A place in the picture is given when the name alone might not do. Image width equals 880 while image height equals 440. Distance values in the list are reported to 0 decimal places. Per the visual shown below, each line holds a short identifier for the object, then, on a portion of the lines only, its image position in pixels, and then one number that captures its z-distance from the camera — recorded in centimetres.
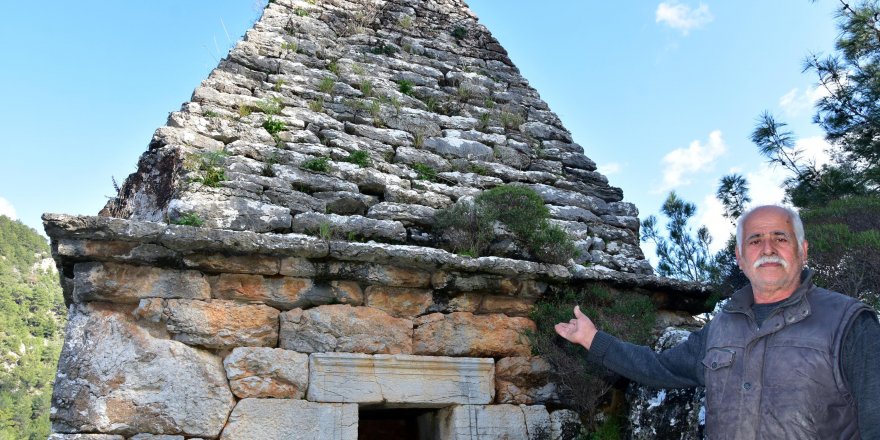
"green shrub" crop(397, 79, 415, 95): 589
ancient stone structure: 341
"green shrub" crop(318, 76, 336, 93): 552
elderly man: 225
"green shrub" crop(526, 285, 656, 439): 390
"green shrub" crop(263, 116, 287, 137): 487
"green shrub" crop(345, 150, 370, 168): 485
